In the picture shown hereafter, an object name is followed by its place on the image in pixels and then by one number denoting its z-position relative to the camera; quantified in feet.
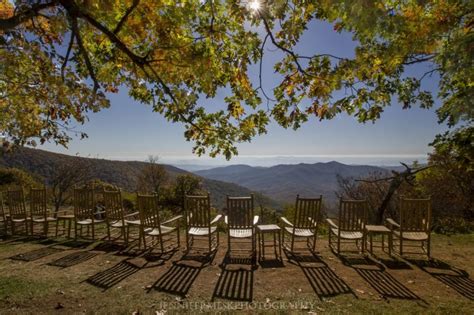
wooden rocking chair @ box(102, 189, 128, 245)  17.90
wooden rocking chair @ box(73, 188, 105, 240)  20.20
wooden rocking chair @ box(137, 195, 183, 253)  16.08
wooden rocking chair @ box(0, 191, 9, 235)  21.71
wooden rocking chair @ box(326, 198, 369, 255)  16.20
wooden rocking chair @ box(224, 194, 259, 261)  15.72
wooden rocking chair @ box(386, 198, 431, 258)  15.57
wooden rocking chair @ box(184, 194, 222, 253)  16.11
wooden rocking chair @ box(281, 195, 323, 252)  16.12
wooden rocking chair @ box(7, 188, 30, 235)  20.96
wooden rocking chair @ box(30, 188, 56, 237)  20.79
